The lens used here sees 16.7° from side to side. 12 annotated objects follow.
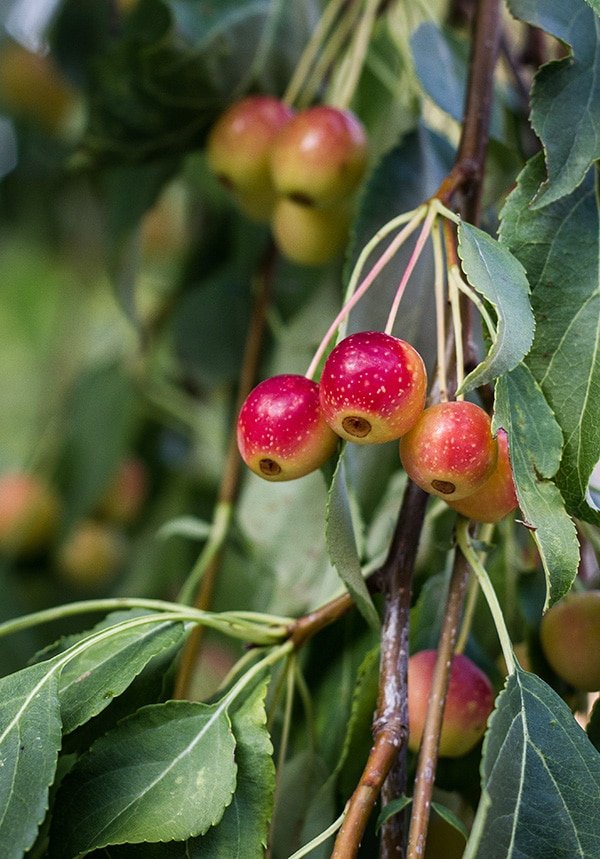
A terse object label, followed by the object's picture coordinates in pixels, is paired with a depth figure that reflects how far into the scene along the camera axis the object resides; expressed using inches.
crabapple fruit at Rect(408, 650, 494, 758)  14.4
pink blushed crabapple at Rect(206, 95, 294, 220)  17.5
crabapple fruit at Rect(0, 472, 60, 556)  24.8
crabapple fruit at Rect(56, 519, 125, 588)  25.1
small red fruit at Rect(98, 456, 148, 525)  25.7
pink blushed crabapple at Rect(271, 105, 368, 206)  16.7
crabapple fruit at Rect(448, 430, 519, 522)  13.5
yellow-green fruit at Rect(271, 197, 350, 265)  17.4
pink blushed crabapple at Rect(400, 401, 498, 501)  13.0
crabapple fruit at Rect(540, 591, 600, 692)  14.9
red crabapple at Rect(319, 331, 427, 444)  13.0
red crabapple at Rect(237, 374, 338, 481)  13.4
